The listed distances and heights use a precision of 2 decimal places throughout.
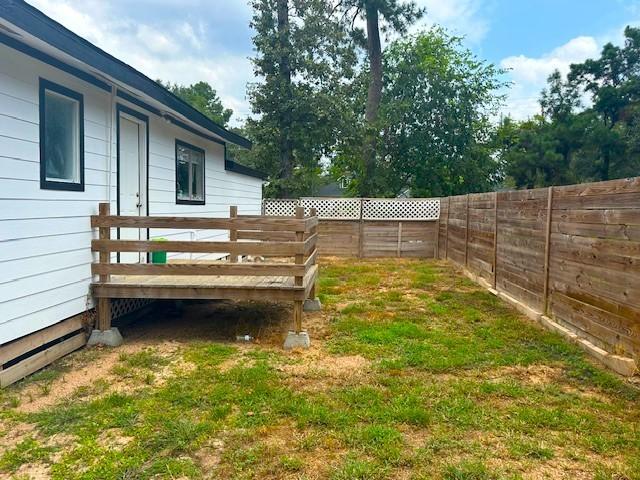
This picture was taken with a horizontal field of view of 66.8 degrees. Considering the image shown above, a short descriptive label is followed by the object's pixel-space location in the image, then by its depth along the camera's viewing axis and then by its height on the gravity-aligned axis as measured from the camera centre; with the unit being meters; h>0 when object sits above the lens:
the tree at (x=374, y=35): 17.66 +6.50
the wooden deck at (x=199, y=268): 4.93 -0.62
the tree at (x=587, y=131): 17.86 +3.27
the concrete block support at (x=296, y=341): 4.95 -1.34
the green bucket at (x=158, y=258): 6.39 -0.67
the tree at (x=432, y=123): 18.45 +3.42
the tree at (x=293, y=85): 14.59 +3.84
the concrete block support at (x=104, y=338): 4.91 -1.34
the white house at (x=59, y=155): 3.81 +0.50
